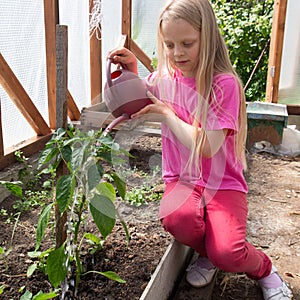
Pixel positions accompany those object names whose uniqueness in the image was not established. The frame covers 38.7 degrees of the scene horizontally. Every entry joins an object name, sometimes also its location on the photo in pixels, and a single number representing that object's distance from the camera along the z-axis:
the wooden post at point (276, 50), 3.63
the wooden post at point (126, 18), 3.46
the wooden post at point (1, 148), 2.34
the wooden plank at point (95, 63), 3.35
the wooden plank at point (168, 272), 1.37
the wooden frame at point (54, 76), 2.49
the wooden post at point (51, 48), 2.71
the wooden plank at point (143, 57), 3.64
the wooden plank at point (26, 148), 2.39
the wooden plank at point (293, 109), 3.78
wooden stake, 1.21
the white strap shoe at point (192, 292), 1.55
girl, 1.49
